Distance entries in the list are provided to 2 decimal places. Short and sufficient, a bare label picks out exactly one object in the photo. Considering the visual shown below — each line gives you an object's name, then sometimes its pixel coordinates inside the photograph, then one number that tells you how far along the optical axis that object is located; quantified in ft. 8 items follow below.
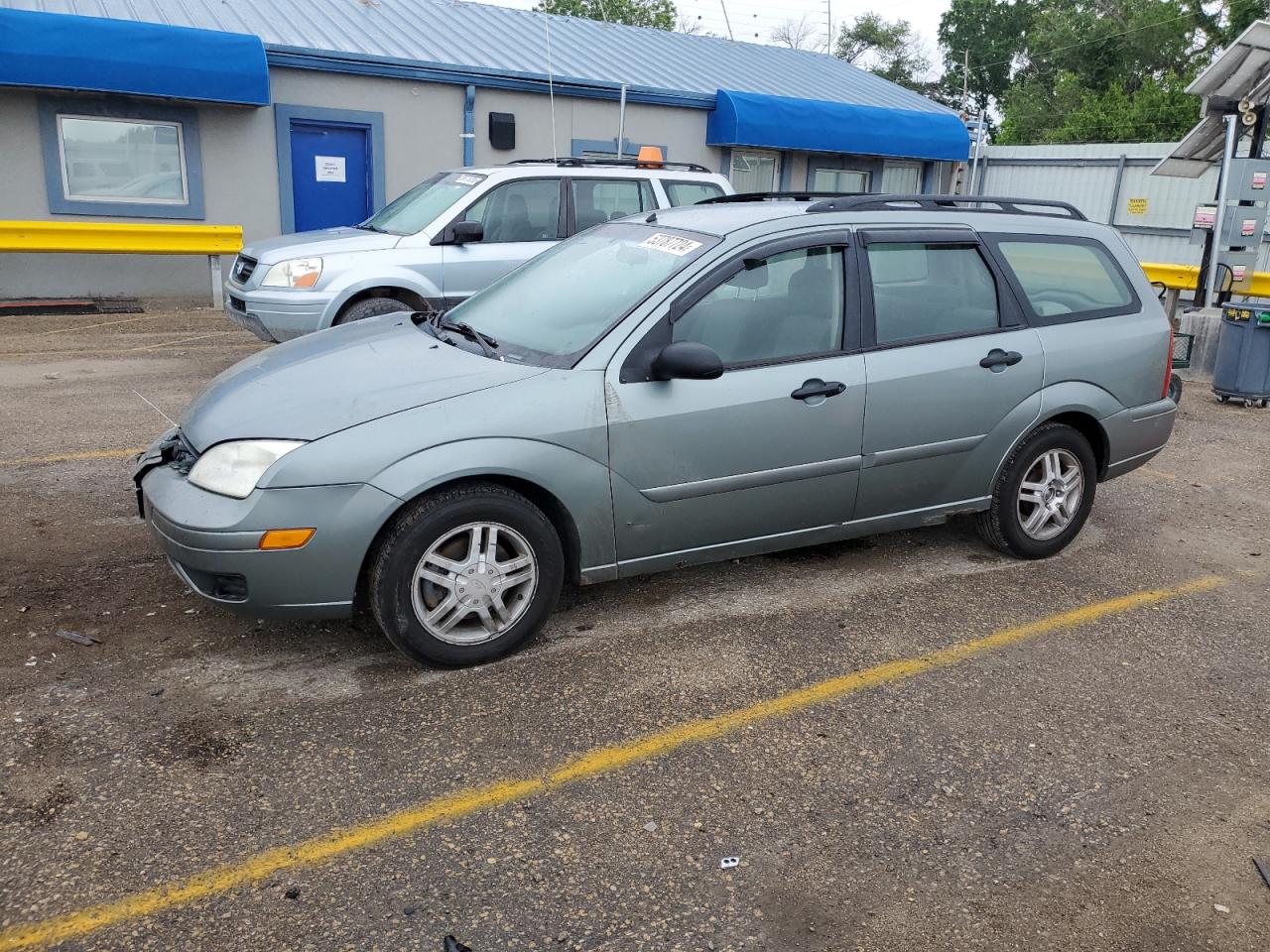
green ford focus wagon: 12.35
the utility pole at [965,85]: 166.99
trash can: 30.86
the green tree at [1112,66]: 110.93
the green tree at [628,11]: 125.70
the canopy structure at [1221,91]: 35.45
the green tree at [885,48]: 178.29
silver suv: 27.35
